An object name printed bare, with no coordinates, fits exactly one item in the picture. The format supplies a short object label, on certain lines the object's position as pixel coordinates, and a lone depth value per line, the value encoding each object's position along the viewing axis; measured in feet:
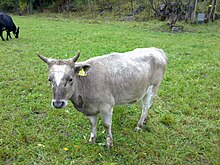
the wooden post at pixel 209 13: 68.80
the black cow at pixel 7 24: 46.59
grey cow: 10.87
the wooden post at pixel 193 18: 70.13
